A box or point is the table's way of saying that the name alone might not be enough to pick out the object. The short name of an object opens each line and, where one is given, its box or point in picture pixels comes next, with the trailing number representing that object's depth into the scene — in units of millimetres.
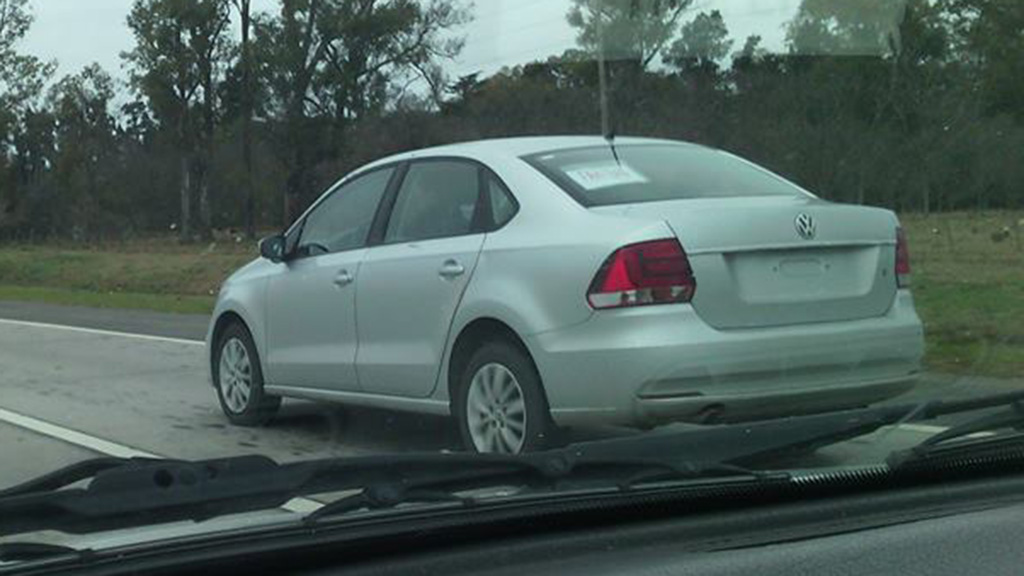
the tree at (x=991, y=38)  13781
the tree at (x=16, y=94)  33375
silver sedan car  5734
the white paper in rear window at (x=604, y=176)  6352
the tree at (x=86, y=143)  27703
